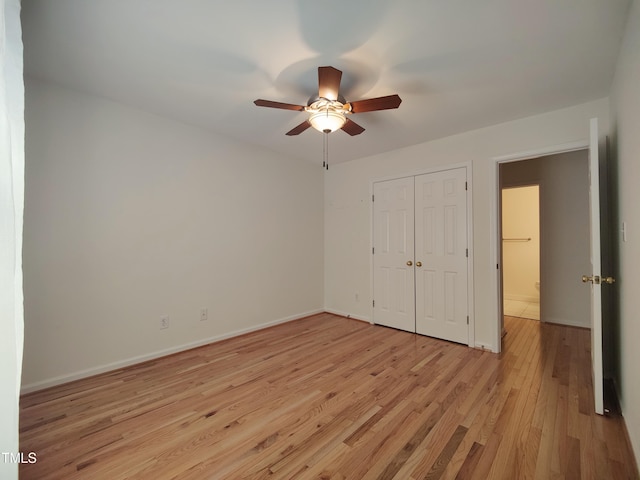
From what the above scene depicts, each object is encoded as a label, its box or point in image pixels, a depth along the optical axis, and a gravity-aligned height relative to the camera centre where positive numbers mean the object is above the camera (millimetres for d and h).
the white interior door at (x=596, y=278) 1887 -236
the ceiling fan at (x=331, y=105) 1833 +1000
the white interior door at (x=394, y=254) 3688 -137
